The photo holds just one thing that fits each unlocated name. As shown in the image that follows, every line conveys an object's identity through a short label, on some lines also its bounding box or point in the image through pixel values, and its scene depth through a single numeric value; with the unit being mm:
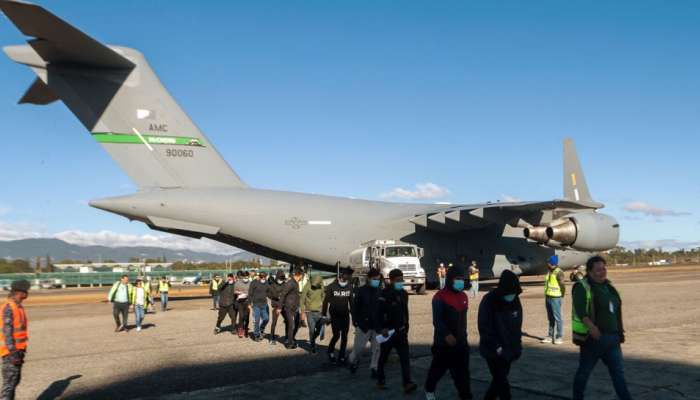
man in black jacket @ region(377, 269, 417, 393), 7492
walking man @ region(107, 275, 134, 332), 15156
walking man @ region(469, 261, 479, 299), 23625
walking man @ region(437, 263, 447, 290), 26219
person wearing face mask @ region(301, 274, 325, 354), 10891
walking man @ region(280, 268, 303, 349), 11523
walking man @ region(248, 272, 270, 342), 12836
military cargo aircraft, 20250
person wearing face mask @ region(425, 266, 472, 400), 6551
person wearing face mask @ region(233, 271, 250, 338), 13580
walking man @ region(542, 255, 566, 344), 11242
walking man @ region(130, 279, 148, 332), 15477
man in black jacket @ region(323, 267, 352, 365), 9570
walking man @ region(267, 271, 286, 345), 12227
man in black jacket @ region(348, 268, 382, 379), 8352
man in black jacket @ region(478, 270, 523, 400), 5996
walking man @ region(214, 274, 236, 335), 14031
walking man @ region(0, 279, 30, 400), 6559
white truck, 23728
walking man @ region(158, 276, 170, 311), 21512
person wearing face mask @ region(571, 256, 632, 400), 6098
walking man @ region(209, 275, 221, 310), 21573
